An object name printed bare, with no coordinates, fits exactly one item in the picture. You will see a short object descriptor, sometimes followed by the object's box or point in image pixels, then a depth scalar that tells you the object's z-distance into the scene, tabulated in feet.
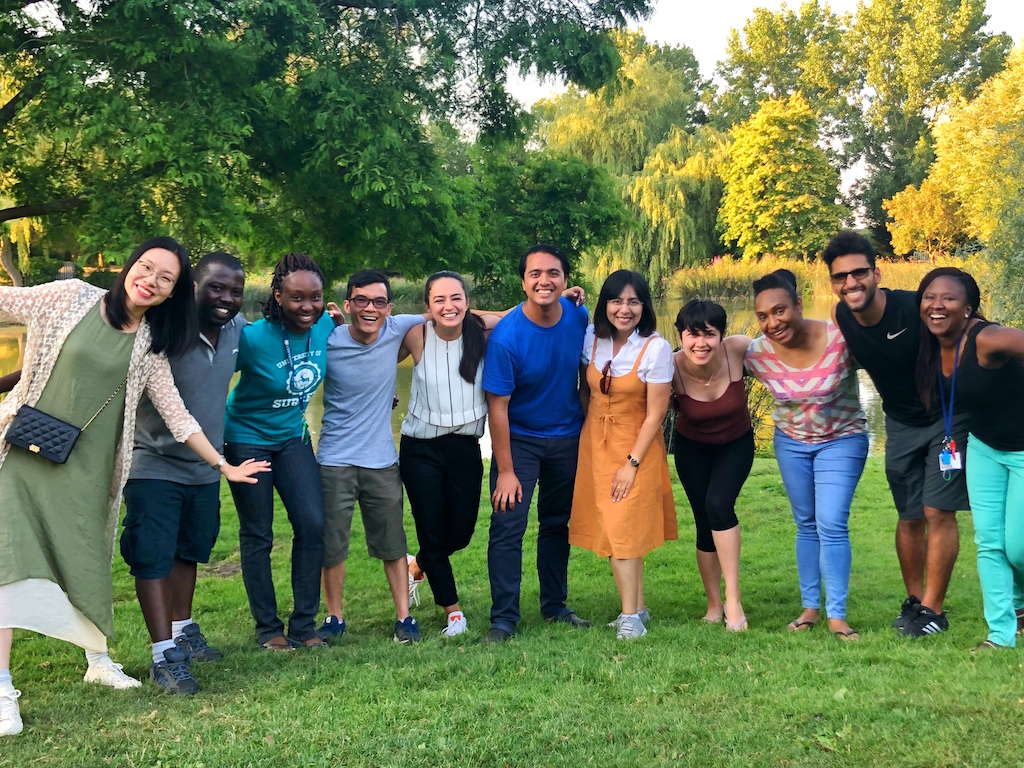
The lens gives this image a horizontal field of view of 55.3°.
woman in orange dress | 16.92
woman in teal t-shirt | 15.90
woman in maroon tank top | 17.10
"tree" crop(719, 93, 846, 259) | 131.54
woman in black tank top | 15.01
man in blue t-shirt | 16.98
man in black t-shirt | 16.31
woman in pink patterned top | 16.78
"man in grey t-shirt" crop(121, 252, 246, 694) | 14.58
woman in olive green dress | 13.15
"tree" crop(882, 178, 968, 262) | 130.00
